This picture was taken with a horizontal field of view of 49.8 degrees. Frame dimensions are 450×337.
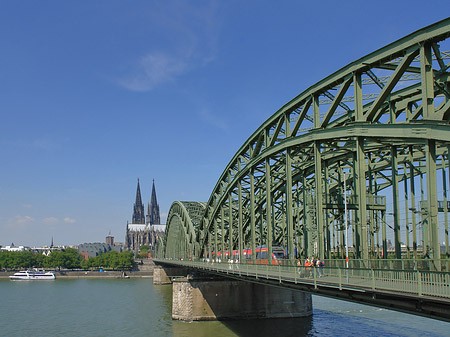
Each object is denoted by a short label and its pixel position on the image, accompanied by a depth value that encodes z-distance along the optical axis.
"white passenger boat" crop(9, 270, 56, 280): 131.25
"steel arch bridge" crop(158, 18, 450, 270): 19.12
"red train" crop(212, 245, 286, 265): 51.43
